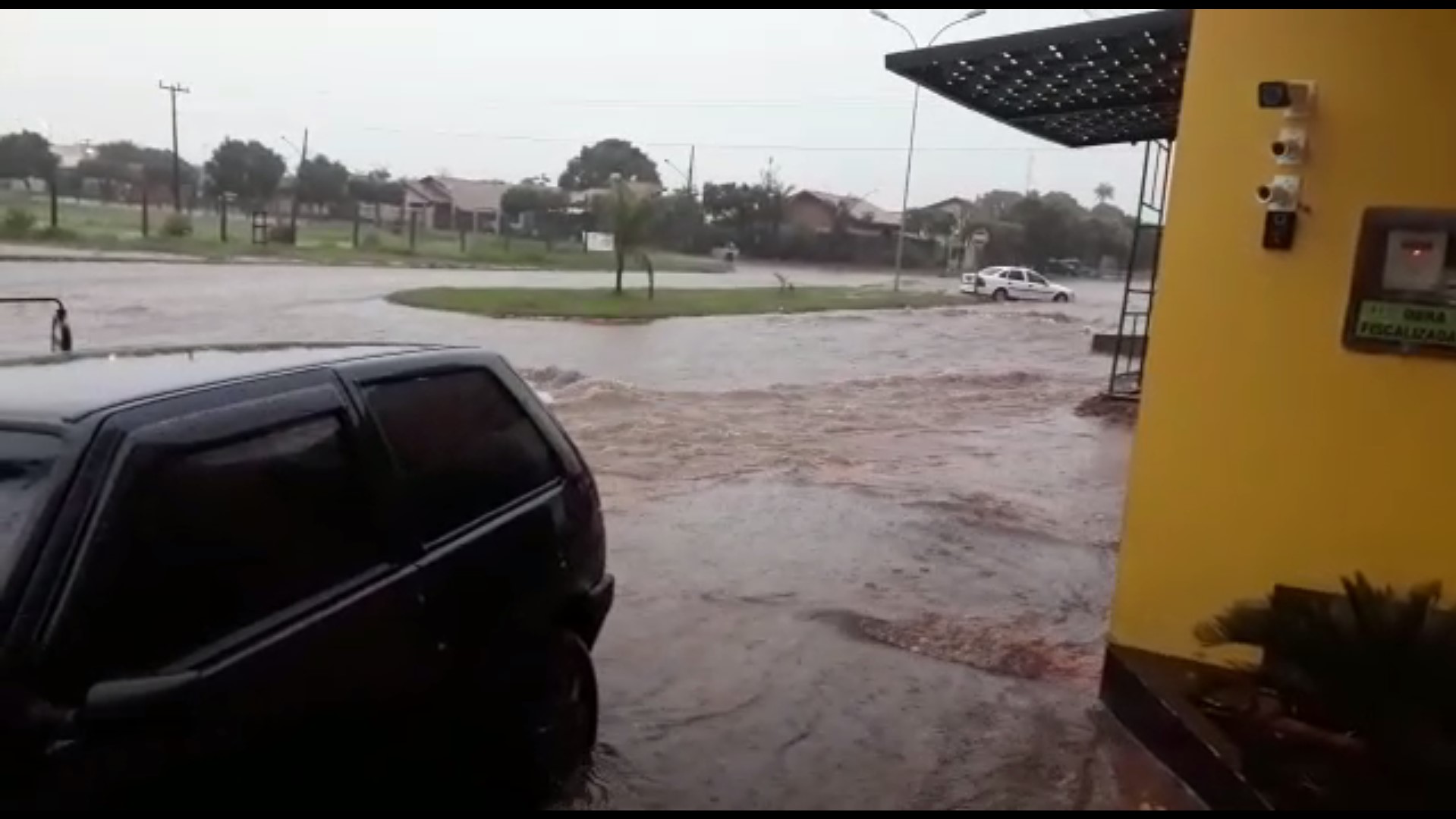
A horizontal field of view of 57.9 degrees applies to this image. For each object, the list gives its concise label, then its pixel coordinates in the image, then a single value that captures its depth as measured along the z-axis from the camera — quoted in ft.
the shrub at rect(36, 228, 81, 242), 133.49
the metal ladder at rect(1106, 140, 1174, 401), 46.98
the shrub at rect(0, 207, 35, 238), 131.13
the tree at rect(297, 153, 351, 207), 187.73
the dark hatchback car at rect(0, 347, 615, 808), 8.20
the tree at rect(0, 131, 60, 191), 137.90
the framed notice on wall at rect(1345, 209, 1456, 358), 15.20
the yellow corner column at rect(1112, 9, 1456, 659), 15.28
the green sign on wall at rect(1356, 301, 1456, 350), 15.25
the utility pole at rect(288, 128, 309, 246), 175.40
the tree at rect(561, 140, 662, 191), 216.13
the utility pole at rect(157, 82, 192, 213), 172.87
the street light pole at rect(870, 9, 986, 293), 185.99
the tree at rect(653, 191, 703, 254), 201.28
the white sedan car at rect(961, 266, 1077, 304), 169.89
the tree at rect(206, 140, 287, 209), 177.88
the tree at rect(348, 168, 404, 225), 192.85
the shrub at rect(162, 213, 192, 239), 153.48
